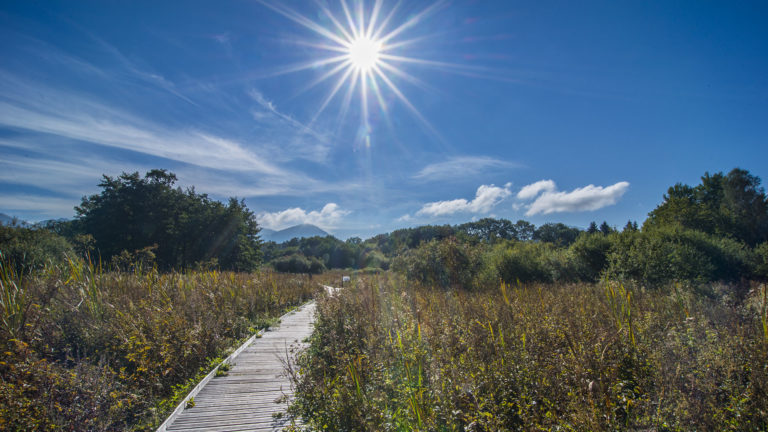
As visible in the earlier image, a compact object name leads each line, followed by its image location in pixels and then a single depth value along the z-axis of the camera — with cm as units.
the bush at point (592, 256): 1577
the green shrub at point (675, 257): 1124
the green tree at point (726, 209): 2700
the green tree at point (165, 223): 2712
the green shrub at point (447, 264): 1430
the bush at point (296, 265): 3638
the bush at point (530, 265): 1521
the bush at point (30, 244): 1225
